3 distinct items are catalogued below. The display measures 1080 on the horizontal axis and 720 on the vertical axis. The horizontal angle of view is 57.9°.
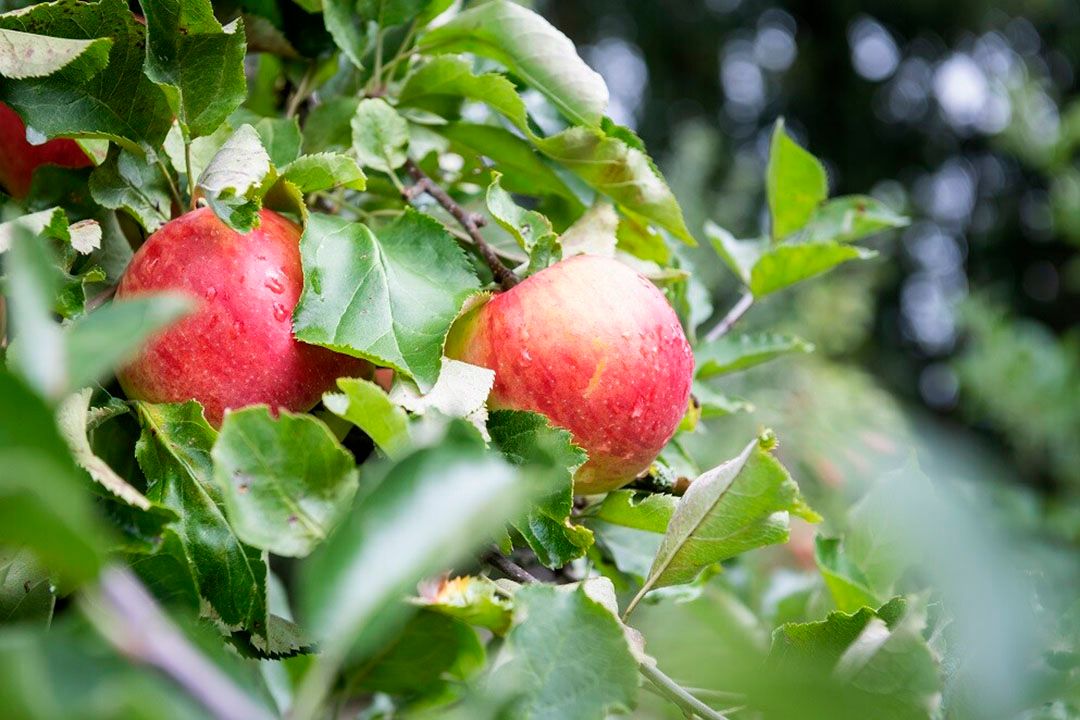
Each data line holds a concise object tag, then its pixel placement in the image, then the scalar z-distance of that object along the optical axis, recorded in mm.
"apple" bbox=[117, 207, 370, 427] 353
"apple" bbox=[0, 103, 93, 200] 418
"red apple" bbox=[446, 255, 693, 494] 378
